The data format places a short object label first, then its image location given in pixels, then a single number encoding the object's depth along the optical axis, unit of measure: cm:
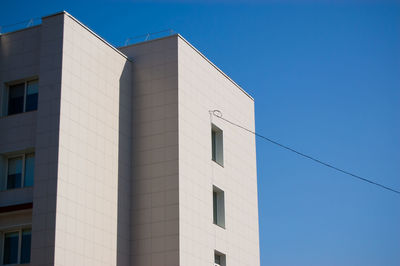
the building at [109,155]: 3003
